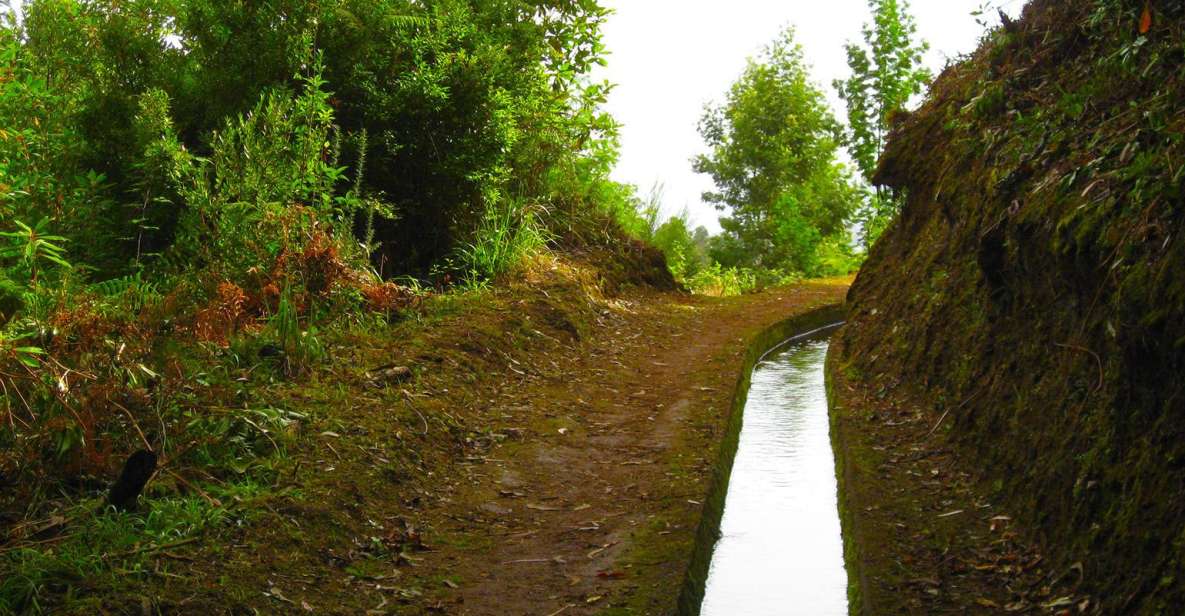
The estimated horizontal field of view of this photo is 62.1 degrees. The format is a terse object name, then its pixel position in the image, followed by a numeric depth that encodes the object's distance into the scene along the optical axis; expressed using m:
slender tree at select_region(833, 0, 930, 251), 27.83
